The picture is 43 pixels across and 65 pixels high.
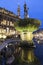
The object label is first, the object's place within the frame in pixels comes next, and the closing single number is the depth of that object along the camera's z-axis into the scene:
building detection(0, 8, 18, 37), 25.13
